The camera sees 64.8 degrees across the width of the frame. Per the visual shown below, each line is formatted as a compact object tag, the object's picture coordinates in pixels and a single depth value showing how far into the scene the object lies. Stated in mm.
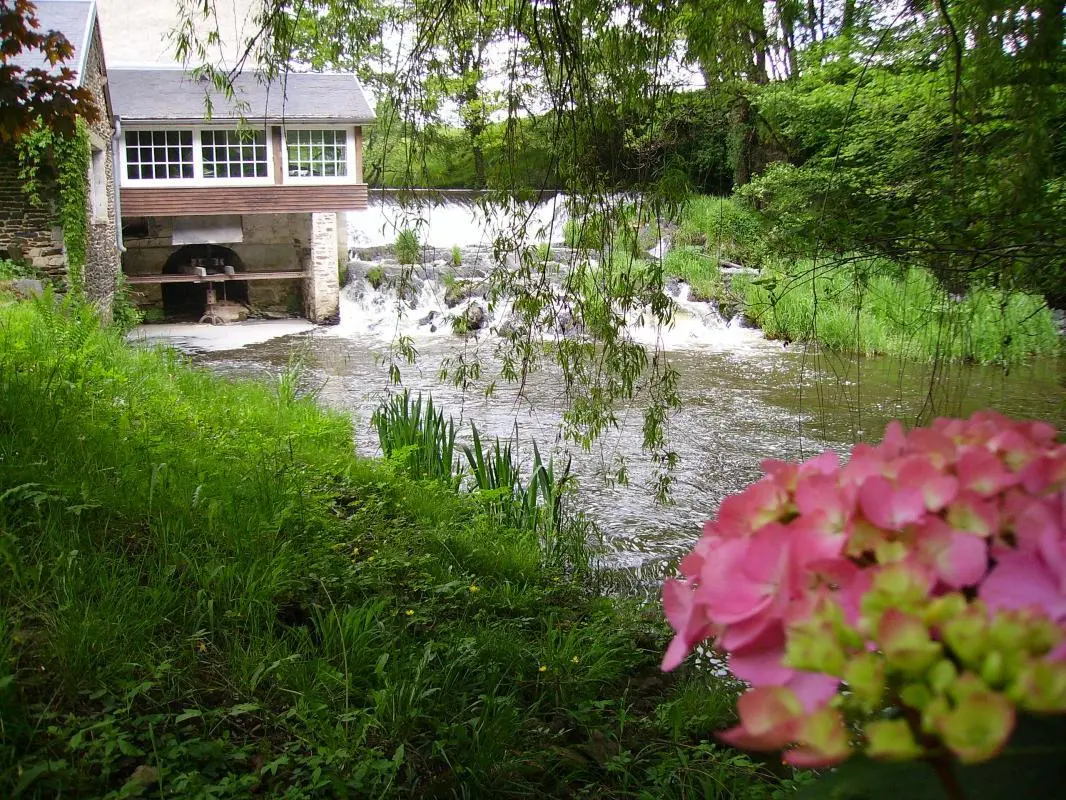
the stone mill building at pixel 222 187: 14852
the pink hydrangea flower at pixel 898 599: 485
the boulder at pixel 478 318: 13391
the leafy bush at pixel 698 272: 13844
